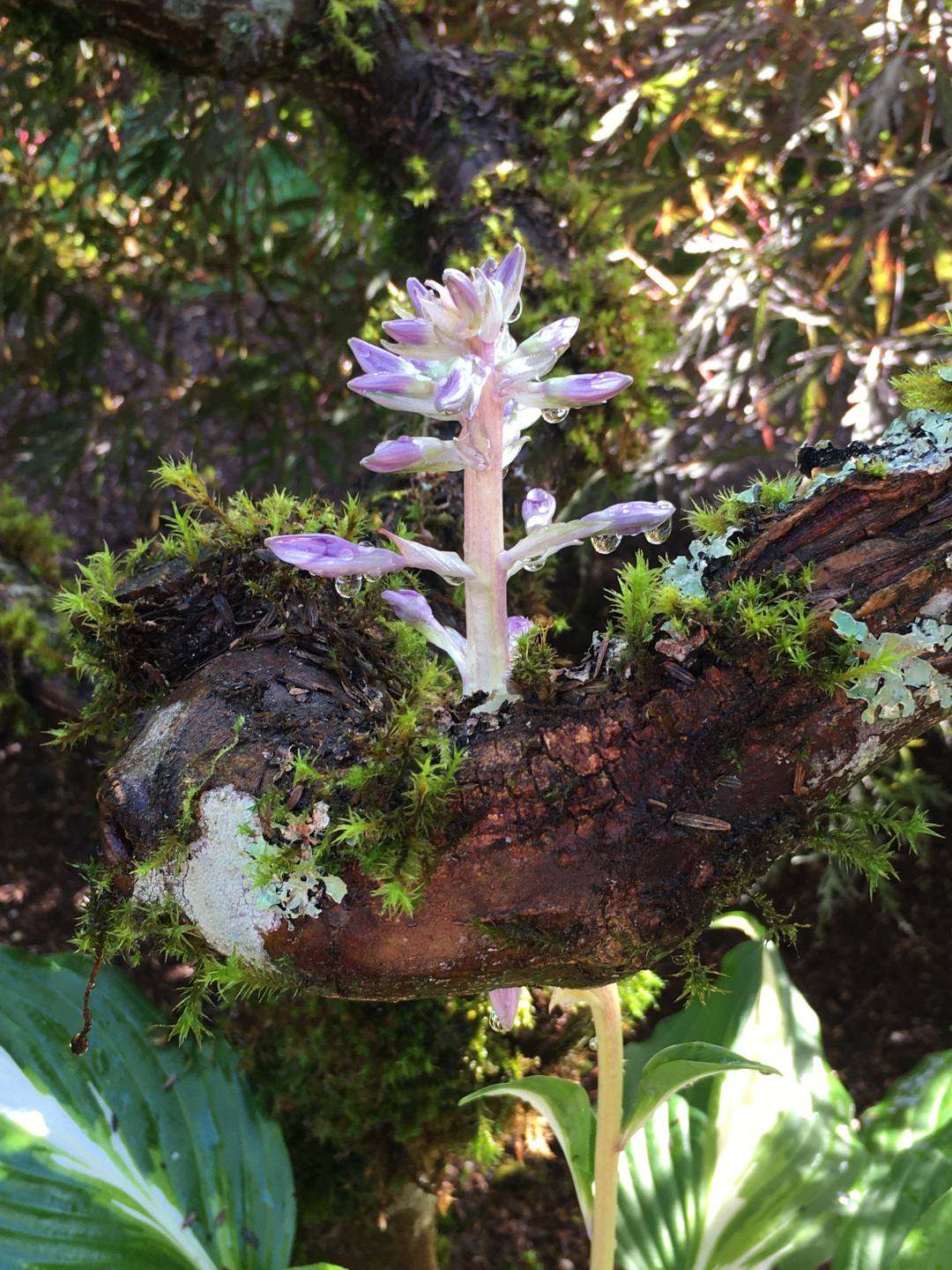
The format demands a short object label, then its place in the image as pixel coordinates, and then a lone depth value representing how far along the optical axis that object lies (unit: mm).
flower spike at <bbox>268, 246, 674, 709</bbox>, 412
